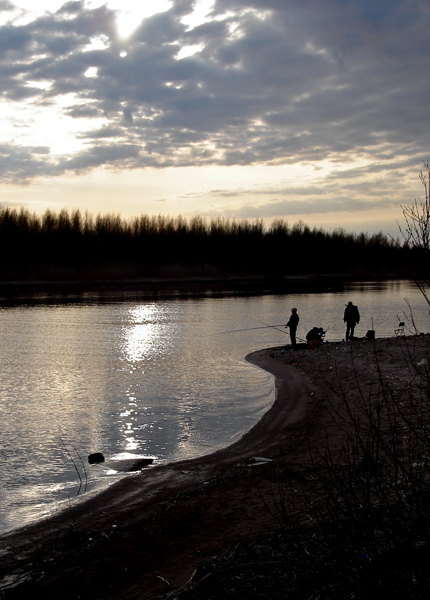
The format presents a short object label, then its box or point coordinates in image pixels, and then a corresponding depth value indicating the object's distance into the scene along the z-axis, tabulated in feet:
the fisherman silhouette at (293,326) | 76.29
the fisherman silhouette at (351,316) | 79.71
